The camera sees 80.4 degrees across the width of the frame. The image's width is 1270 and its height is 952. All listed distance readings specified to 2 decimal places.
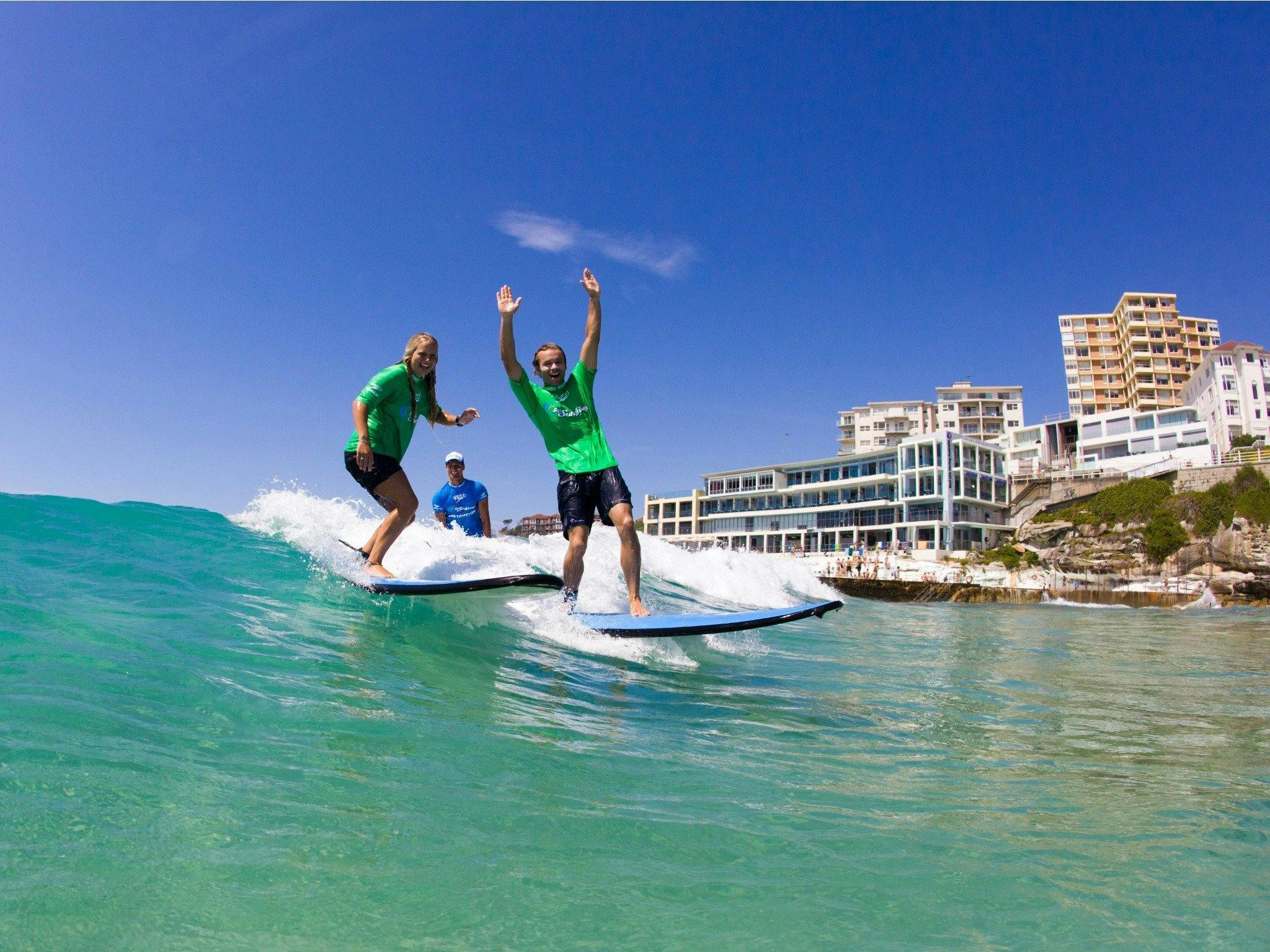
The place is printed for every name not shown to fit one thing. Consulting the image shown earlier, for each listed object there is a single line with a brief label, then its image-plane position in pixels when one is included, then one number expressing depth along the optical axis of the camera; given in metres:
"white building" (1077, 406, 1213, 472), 69.69
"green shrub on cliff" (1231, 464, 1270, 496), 49.19
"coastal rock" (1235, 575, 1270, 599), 44.19
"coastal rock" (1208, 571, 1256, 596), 45.47
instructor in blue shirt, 10.14
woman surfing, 6.41
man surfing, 6.07
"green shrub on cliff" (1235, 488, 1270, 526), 47.44
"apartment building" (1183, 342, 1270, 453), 75.94
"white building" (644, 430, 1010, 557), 68.38
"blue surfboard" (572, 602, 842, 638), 5.24
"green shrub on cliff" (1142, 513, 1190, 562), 50.44
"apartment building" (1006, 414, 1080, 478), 75.75
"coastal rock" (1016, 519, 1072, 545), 59.38
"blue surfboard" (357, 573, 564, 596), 6.29
